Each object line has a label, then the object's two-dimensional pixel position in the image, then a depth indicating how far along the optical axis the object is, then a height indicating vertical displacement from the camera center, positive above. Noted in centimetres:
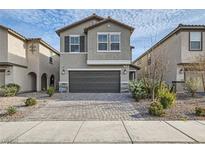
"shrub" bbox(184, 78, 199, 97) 981 -78
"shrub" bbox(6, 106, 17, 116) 628 -166
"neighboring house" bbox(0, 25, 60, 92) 1176 +122
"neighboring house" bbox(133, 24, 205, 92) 1149 +198
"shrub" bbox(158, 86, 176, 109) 694 -125
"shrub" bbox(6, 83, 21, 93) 1147 -90
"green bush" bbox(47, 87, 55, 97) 1052 -126
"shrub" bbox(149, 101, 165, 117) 612 -155
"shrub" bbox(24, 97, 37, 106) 778 -155
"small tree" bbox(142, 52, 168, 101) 896 -14
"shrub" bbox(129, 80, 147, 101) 890 -100
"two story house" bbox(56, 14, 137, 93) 1209 +163
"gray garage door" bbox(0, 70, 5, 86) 1205 -33
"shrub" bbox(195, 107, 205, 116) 605 -158
